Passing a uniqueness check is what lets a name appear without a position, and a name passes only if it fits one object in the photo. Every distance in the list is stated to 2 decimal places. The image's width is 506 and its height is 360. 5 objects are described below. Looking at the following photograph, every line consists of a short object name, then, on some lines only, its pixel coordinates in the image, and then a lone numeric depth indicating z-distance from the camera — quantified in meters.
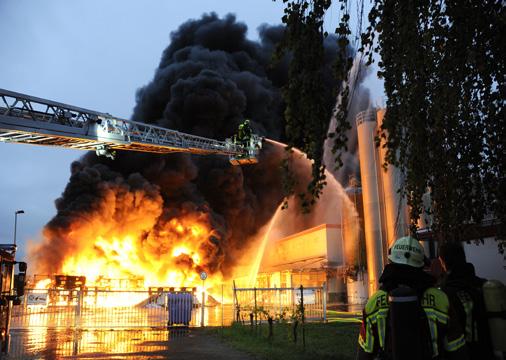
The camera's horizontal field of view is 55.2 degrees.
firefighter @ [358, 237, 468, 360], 2.20
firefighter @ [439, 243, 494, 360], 2.92
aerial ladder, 14.86
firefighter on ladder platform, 24.64
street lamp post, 28.49
